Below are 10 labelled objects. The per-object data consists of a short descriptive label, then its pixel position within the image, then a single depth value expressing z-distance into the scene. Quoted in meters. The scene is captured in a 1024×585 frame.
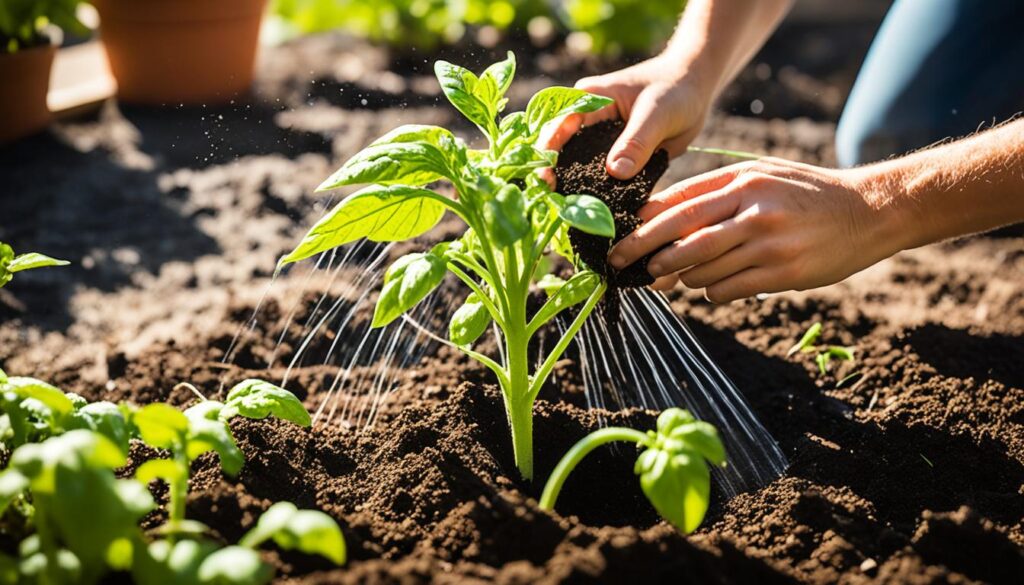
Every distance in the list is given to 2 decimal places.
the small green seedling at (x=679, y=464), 0.70
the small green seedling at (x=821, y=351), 1.01
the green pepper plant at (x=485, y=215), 0.75
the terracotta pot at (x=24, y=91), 1.45
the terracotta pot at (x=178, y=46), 1.63
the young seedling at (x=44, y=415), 0.73
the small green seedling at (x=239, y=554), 0.66
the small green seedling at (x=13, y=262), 0.78
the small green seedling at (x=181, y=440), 0.70
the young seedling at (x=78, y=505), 0.65
